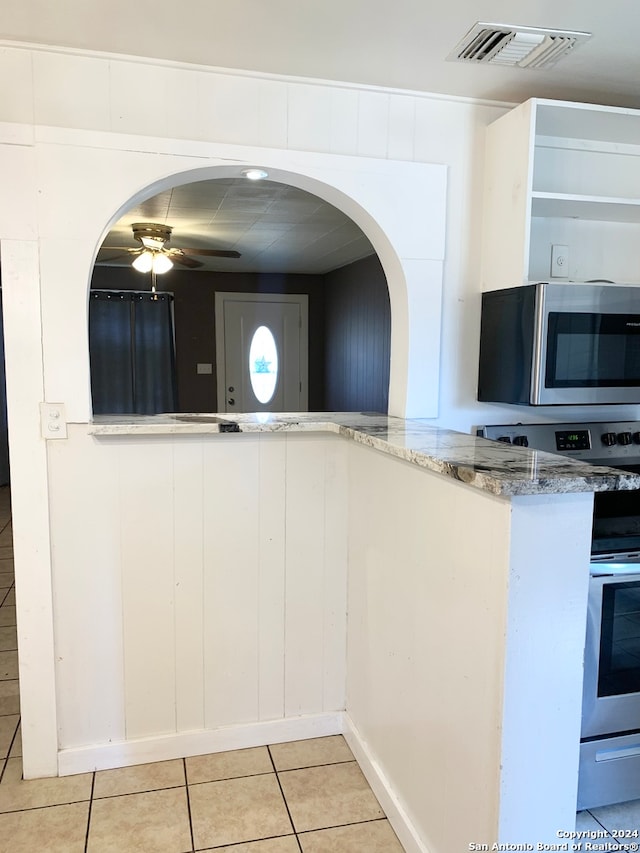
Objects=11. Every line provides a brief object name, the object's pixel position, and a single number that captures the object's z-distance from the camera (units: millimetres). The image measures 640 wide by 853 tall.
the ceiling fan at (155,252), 3738
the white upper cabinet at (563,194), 1922
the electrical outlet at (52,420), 1831
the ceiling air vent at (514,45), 1604
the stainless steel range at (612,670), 1733
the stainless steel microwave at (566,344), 1879
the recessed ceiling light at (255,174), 1942
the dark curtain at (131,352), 5414
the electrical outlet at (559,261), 2182
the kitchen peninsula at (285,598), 1394
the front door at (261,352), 6418
